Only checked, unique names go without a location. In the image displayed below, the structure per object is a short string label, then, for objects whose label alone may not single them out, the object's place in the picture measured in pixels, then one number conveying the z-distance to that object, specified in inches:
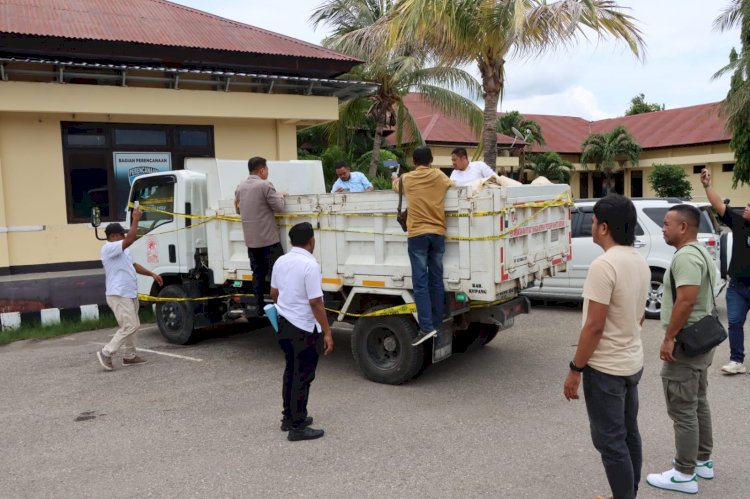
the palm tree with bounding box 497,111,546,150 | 1393.9
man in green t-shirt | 147.8
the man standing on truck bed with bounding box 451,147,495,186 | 272.4
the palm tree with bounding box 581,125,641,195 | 1443.2
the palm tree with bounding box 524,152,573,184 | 1385.3
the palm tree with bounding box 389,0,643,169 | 458.3
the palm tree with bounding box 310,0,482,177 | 670.5
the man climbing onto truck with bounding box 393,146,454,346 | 223.5
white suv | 344.5
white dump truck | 225.5
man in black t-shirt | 240.5
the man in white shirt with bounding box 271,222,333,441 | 189.3
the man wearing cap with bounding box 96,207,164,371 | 279.7
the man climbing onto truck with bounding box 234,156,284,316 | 267.0
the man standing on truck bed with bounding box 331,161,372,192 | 331.9
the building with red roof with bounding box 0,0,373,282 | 455.2
